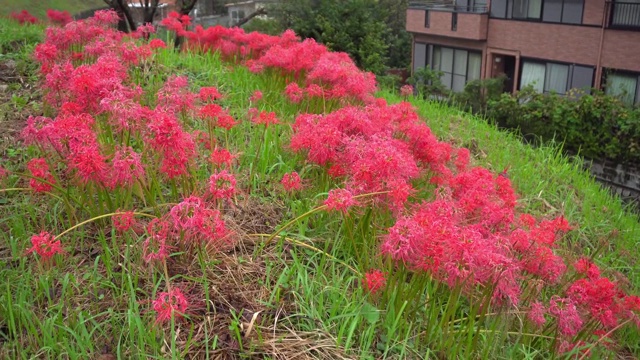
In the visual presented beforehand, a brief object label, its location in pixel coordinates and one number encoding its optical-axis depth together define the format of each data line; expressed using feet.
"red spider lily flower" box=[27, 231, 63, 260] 8.10
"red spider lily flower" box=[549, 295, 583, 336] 8.32
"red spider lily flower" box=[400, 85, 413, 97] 21.80
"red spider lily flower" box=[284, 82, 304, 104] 15.85
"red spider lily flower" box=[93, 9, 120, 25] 17.60
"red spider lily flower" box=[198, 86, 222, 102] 12.09
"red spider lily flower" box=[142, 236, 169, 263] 8.02
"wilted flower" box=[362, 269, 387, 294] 8.82
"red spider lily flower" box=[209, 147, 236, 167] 9.89
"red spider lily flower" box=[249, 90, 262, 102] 16.04
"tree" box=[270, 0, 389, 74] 56.80
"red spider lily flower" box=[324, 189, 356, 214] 8.36
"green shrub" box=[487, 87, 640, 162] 39.17
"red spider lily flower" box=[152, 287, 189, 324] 7.29
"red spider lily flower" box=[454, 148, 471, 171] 13.15
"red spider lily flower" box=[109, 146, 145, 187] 8.24
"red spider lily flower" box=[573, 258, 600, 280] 9.34
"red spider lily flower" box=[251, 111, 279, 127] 12.34
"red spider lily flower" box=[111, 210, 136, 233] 8.66
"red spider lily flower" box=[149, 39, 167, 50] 18.66
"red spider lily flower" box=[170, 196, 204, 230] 7.59
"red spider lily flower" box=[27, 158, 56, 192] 9.57
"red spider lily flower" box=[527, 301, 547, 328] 8.64
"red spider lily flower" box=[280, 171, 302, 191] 10.36
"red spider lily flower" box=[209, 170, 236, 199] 8.50
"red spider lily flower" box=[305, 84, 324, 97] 15.43
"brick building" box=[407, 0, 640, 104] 51.80
